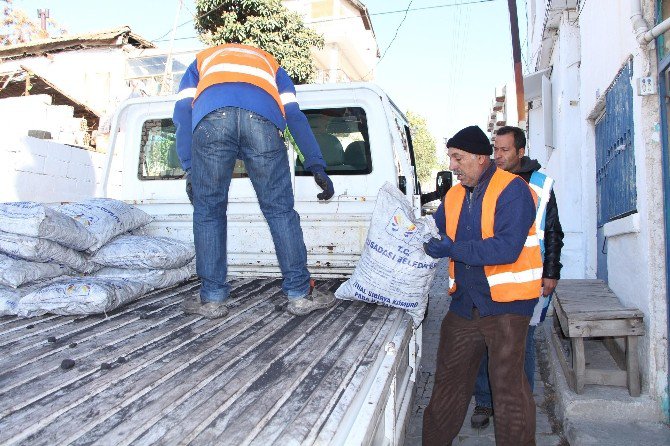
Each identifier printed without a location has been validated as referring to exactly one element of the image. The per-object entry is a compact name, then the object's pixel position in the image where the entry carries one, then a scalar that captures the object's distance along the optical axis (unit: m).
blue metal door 3.90
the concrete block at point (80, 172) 14.91
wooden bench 3.51
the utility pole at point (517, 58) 10.53
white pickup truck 1.52
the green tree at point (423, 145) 37.56
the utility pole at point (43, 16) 29.66
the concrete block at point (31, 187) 12.98
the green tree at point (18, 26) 27.62
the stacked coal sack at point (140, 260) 3.40
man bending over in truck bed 2.95
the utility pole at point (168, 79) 18.33
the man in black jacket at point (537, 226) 3.40
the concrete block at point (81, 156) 15.14
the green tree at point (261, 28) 16.08
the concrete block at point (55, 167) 14.02
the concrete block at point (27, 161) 12.90
